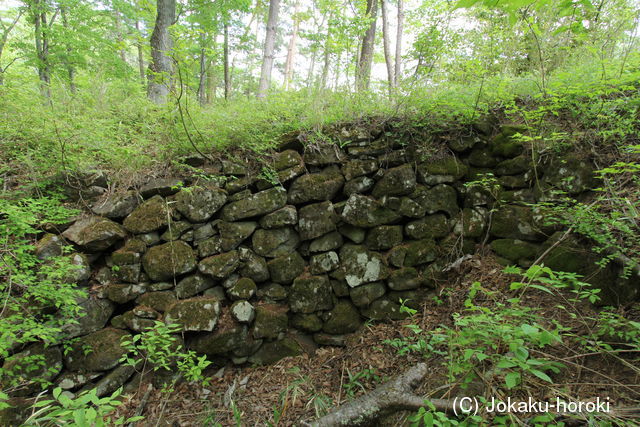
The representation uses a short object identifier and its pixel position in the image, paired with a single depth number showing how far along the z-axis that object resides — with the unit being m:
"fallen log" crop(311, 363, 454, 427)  2.03
